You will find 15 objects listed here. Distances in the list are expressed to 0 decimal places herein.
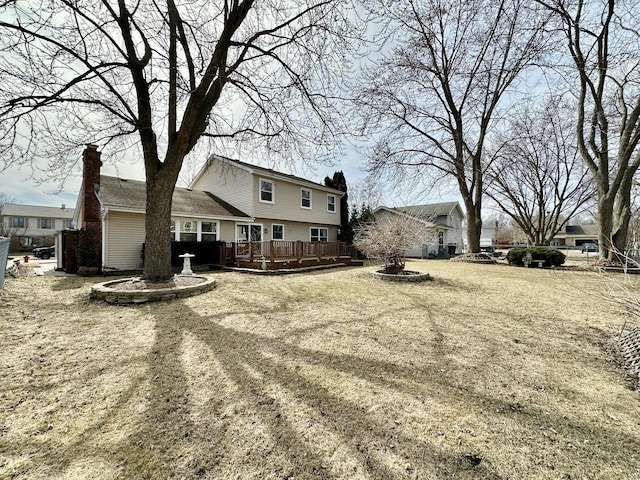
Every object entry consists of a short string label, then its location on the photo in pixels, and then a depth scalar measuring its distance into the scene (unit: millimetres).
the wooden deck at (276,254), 11691
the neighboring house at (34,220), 34672
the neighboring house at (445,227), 25703
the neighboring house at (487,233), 59184
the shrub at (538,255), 14172
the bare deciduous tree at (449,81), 13289
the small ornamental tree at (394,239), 9828
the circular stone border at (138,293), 6008
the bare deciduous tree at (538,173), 18609
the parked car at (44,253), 20031
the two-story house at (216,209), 11227
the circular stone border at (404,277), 9258
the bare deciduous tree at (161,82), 6703
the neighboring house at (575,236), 48000
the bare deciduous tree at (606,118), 11484
